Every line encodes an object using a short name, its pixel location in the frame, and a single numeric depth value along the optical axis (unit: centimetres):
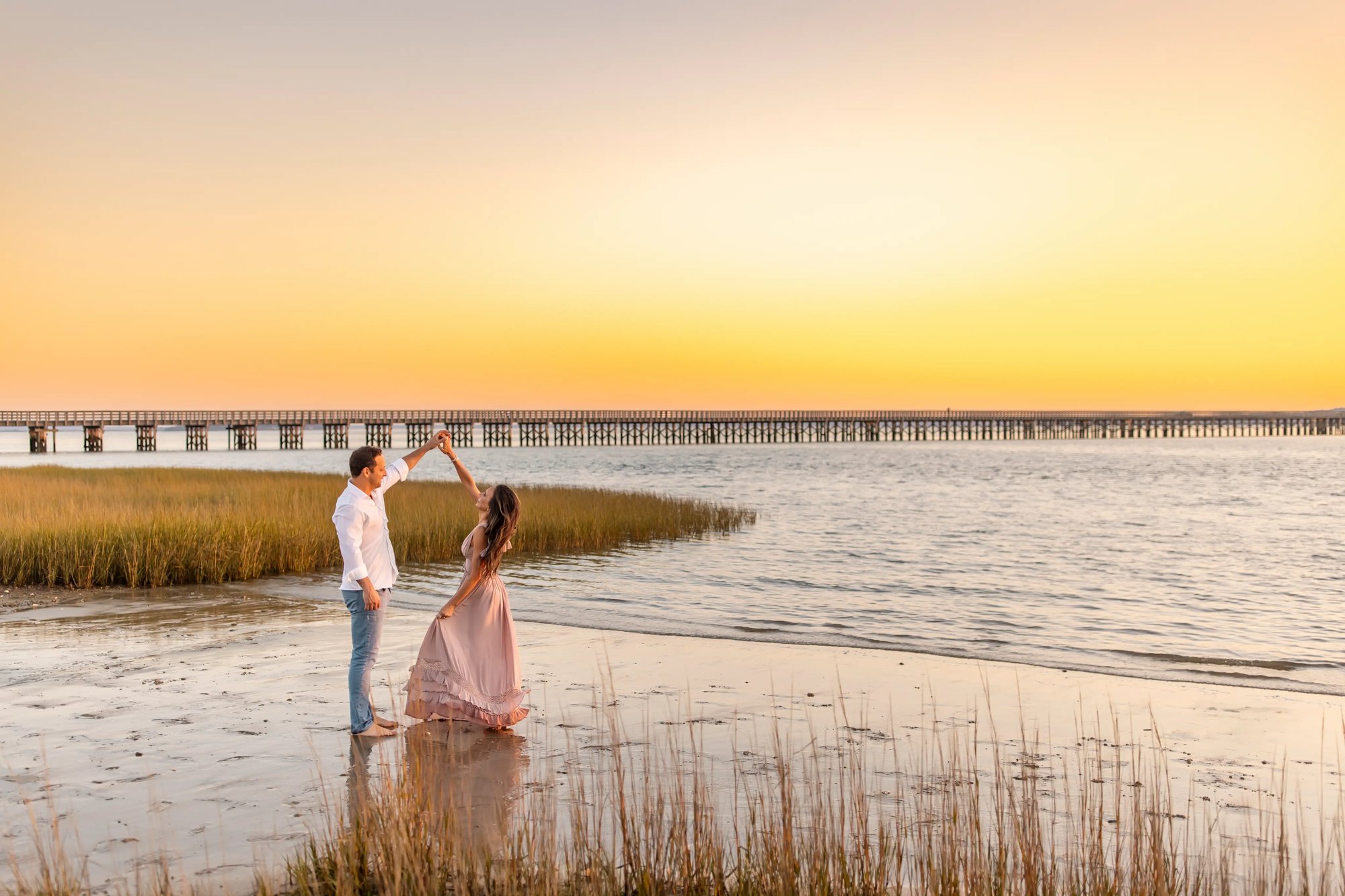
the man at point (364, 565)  627
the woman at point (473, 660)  665
